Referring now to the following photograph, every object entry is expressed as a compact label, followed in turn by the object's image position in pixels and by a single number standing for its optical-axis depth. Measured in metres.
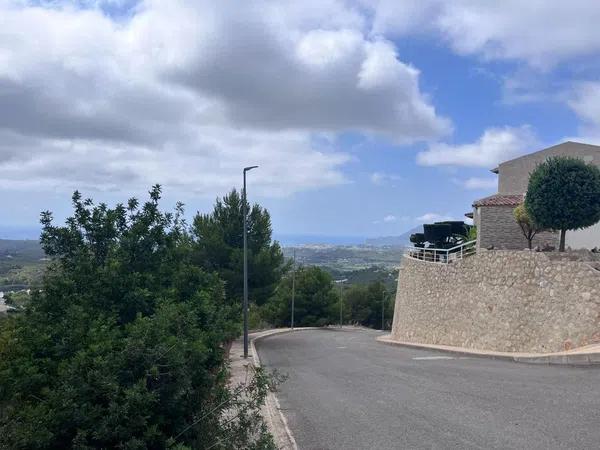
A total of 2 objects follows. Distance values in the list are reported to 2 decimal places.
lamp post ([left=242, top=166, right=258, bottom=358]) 21.16
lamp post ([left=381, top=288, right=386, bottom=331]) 72.81
